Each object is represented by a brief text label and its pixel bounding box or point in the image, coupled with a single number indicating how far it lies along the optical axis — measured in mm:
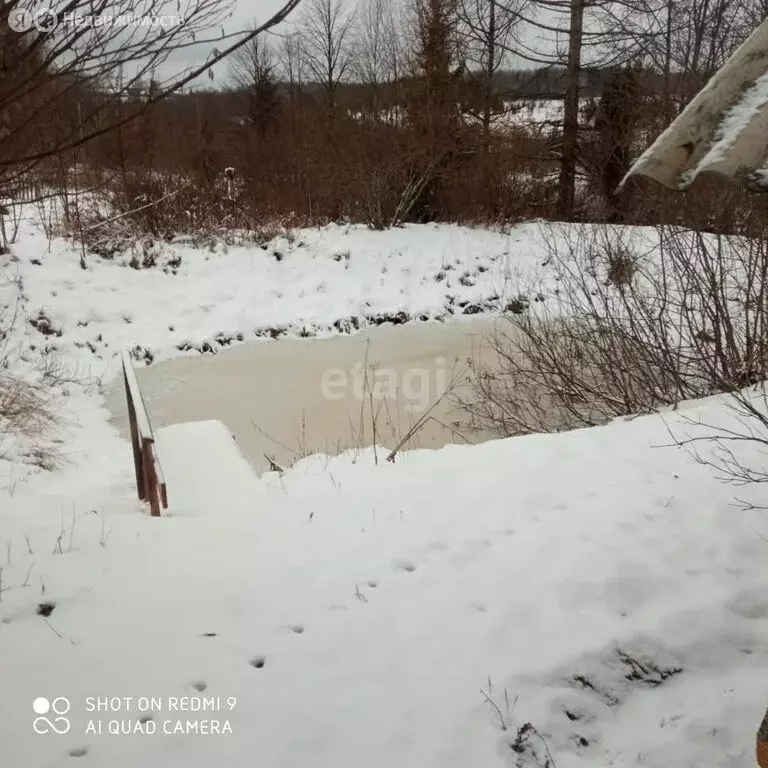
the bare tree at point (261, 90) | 23078
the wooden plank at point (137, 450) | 5035
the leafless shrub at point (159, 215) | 12383
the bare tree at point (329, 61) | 17375
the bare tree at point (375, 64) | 15652
